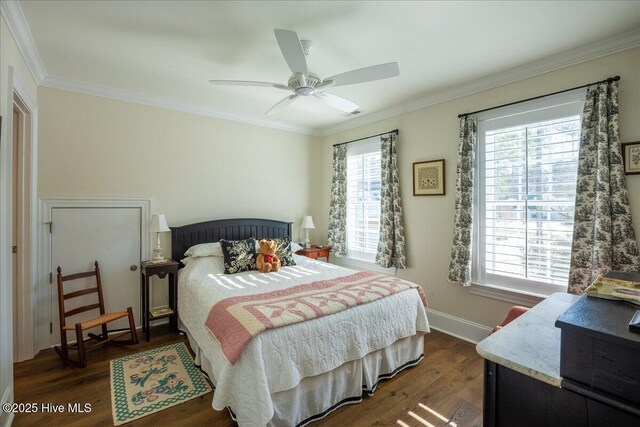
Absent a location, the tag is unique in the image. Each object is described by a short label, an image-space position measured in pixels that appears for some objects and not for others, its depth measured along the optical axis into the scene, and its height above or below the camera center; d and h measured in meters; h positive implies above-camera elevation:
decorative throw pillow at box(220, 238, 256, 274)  3.21 -0.50
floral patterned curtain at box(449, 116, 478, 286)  3.00 +0.14
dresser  0.76 -0.46
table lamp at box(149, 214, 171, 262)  3.22 -0.18
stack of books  1.08 -0.30
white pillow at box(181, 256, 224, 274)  3.19 -0.57
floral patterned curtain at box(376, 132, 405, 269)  3.70 -0.01
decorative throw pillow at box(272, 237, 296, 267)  3.54 -0.50
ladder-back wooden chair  2.56 -1.02
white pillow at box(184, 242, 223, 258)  3.35 -0.45
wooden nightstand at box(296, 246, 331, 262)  4.38 -0.60
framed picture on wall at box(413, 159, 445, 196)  3.32 +0.40
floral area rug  2.06 -1.35
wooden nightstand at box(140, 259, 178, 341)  3.09 -0.84
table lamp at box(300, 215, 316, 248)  4.55 -0.18
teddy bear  3.24 -0.52
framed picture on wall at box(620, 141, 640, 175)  2.15 +0.41
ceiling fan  1.91 +1.01
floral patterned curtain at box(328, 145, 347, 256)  4.51 +0.13
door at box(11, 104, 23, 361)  2.59 -0.09
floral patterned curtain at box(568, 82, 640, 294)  2.17 +0.08
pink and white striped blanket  1.80 -0.67
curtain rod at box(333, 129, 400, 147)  3.73 +1.05
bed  1.73 -0.95
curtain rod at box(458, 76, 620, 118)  2.24 +1.02
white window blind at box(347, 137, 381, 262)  4.12 +0.20
